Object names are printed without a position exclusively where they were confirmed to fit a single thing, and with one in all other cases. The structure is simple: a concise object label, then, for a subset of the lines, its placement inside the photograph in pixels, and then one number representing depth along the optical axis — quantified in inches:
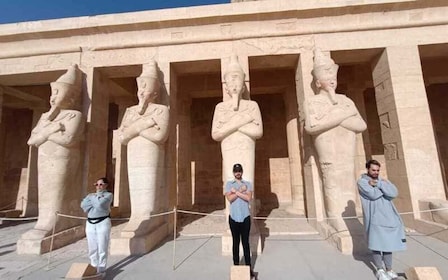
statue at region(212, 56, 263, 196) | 163.8
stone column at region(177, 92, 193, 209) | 307.7
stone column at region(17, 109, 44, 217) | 321.1
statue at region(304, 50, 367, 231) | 163.0
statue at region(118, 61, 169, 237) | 177.0
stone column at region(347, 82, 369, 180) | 278.1
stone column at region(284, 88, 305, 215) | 274.7
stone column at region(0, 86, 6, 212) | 350.7
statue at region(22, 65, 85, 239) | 180.9
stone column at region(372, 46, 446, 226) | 191.3
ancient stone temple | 168.2
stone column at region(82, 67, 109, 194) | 217.3
